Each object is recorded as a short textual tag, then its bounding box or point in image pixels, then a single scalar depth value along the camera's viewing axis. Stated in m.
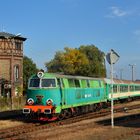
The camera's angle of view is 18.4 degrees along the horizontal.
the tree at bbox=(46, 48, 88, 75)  97.56
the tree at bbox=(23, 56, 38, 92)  84.99
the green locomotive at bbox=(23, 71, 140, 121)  25.36
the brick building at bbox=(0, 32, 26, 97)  66.31
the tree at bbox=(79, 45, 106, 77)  110.54
